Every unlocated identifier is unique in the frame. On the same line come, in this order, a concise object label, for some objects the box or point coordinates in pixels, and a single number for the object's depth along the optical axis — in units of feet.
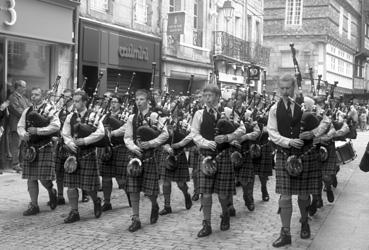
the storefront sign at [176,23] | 55.73
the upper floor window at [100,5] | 46.85
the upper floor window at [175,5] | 60.90
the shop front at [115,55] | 45.88
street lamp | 69.51
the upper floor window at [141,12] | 53.57
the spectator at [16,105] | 35.12
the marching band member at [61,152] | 24.71
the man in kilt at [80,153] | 23.11
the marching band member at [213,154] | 21.48
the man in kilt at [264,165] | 29.12
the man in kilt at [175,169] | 25.68
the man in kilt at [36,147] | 24.43
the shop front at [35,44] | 37.32
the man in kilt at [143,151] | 22.15
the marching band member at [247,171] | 26.27
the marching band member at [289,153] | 20.17
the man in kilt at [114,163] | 26.30
